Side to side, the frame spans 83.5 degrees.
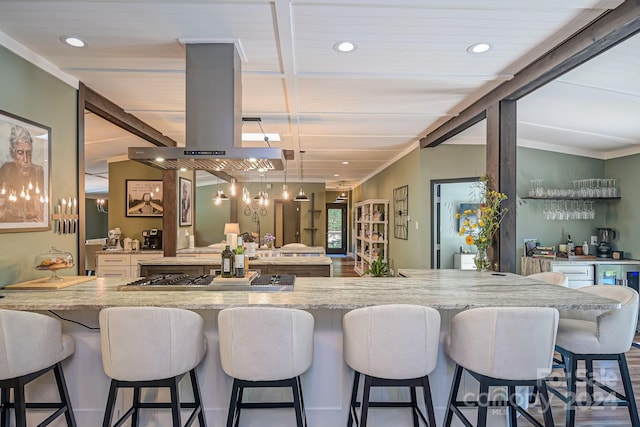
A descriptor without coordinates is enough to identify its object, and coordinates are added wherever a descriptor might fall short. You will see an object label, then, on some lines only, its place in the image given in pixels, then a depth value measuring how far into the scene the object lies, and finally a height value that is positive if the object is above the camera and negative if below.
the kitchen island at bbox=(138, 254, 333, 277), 4.36 -0.60
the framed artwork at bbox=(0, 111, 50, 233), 2.42 +0.30
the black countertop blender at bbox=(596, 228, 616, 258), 4.92 -0.31
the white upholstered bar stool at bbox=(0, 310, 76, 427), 1.76 -0.69
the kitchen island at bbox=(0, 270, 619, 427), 2.19 -0.88
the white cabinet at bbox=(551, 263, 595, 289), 4.66 -0.70
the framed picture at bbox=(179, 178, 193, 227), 5.53 +0.24
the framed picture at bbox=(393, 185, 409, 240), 6.46 +0.11
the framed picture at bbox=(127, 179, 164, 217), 6.08 +0.32
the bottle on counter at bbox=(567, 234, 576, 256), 5.02 -0.41
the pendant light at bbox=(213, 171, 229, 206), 6.61 +0.37
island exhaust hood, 2.53 +0.74
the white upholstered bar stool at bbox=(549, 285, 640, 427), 2.16 -0.75
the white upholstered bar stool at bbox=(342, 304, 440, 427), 1.79 -0.64
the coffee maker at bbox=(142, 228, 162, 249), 5.95 -0.37
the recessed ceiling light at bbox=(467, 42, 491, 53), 2.51 +1.22
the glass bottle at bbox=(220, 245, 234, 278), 2.61 -0.35
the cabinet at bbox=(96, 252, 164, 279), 5.46 -0.72
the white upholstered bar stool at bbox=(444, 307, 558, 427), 1.78 -0.65
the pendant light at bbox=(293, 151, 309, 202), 7.76 +0.43
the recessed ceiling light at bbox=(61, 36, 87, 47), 2.46 +1.22
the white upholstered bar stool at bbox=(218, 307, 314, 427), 1.78 -0.63
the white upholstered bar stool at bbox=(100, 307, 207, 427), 1.78 -0.65
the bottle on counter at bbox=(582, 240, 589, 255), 5.07 -0.43
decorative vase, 3.38 -0.40
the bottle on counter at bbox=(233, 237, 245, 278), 2.62 -0.34
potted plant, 5.44 -0.79
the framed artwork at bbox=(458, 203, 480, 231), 6.15 +0.19
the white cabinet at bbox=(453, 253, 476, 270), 5.74 -0.69
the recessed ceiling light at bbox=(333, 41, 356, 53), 2.51 +1.22
